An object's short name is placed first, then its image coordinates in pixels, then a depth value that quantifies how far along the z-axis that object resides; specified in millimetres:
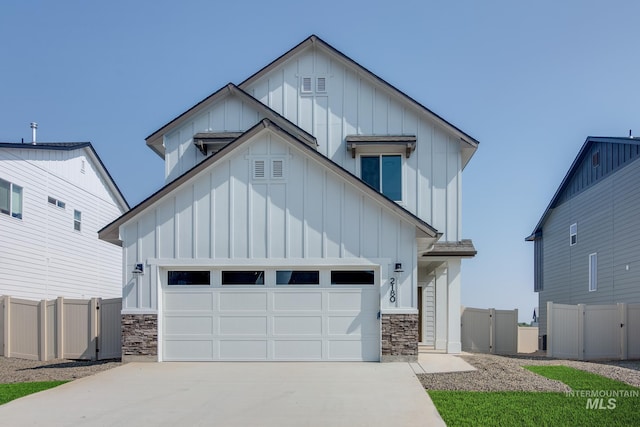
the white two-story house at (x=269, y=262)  13531
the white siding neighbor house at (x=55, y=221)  19719
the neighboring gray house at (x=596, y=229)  19350
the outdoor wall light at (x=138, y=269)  13711
